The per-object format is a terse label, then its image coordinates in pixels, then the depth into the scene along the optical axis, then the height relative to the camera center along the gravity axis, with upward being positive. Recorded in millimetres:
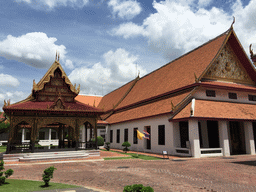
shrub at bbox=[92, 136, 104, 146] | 29250 -1621
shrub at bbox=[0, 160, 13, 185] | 7349 -1650
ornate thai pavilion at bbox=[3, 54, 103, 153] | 16578 +1858
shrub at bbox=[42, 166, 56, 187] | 7145 -1602
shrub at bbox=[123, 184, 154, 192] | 3464 -1015
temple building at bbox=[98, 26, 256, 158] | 17344 +2200
